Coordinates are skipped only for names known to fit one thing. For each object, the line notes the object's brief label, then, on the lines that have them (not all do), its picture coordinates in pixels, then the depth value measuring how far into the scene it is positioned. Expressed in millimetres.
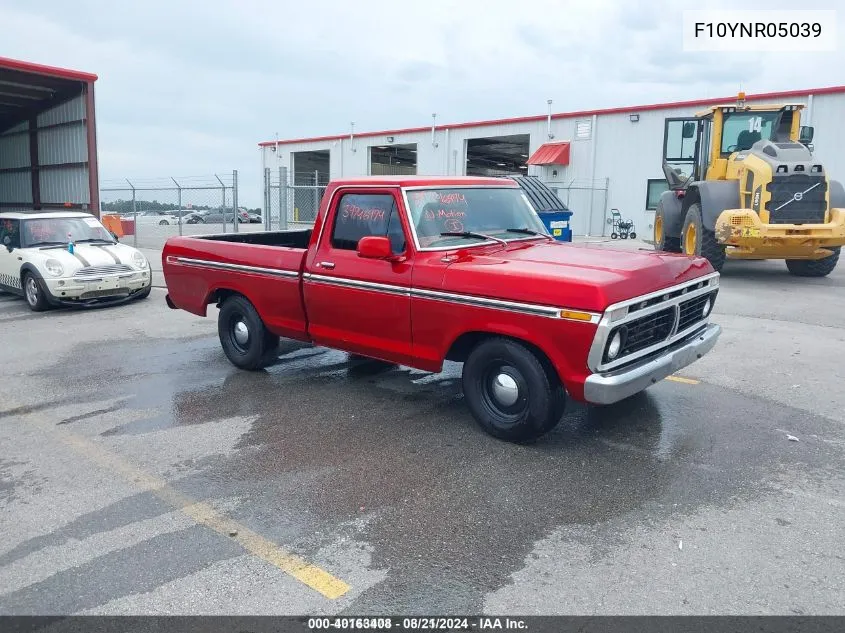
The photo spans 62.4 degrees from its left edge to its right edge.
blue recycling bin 13031
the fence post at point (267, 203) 19844
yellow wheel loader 11727
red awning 26658
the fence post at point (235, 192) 18906
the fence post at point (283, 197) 18609
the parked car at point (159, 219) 34512
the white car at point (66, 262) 10602
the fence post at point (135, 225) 21219
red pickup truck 4449
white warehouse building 21484
